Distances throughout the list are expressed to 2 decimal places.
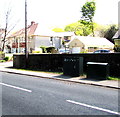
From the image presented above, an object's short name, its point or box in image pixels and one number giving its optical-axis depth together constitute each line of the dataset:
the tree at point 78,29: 78.61
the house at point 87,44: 51.75
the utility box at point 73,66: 12.62
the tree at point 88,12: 68.94
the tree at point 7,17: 34.62
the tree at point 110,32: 63.94
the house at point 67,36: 76.71
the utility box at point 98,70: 11.11
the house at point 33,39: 51.16
